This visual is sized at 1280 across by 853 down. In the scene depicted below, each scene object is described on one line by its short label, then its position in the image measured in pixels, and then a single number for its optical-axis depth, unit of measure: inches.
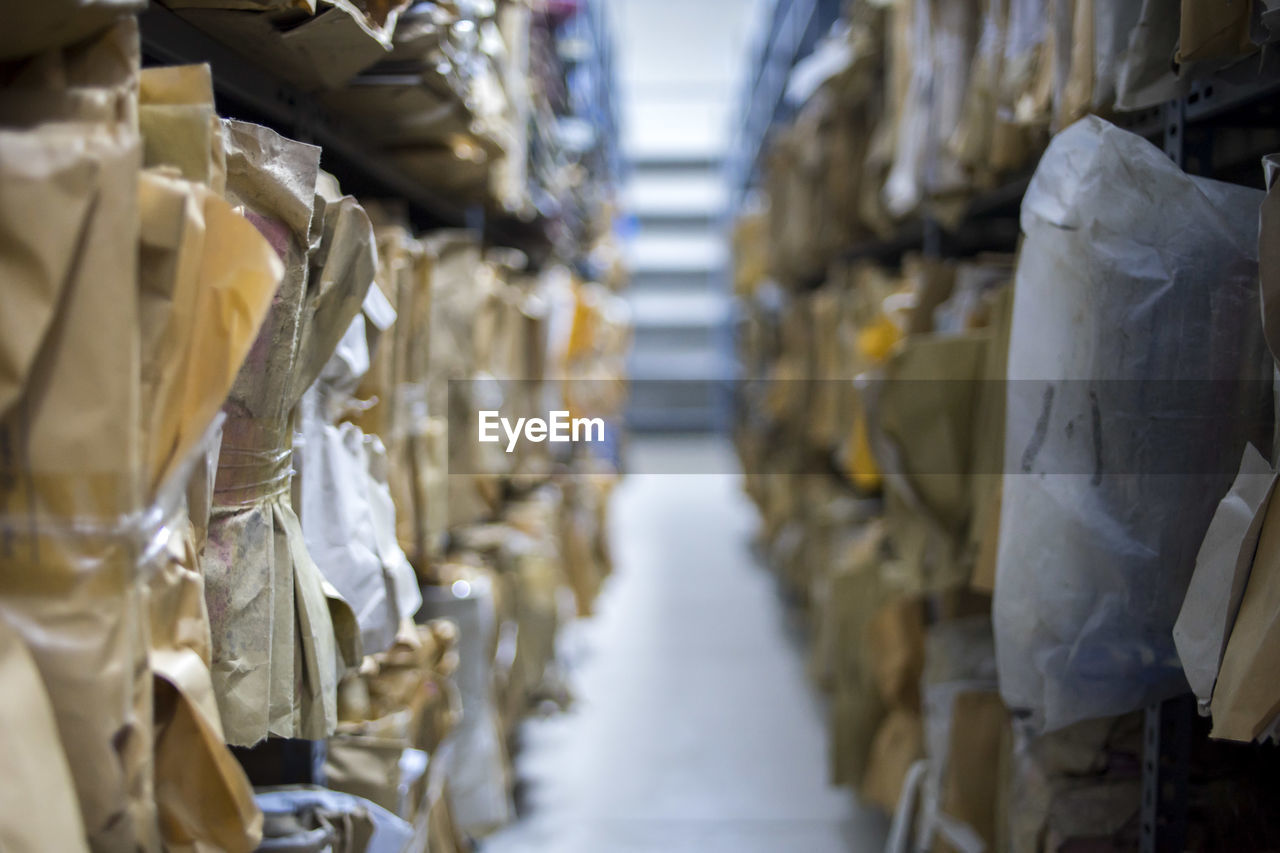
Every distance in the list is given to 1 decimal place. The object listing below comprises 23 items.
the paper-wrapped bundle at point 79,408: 16.8
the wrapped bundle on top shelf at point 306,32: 30.6
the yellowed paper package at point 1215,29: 30.7
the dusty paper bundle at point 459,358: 55.3
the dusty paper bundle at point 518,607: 73.9
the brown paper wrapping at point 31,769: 17.0
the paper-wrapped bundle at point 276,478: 27.0
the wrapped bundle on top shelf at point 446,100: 41.8
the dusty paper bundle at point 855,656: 72.2
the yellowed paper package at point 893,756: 64.4
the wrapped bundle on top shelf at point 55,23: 17.1
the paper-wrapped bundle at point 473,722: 57.8
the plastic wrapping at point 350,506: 33.4
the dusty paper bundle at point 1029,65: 43.7
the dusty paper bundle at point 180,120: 20.4
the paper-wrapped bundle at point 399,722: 41.2
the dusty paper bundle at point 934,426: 48.7
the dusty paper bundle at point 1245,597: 26.7
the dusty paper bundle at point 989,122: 49.6
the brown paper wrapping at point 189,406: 19.2
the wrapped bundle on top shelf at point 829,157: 82.7
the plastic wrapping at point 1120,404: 34.1
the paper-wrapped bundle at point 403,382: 40.7
